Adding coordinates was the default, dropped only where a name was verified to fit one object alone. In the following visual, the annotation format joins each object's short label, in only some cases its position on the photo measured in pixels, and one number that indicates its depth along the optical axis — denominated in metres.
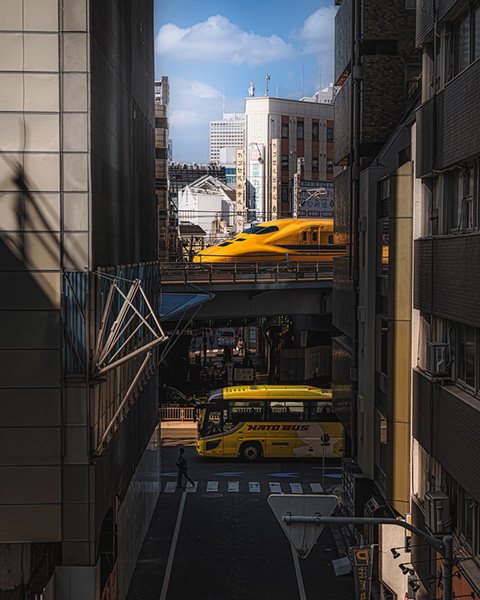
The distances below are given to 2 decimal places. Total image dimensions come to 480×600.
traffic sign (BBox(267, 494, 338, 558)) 8.39
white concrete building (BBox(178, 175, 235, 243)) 119.81
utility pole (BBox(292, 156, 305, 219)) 63.91
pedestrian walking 26.02
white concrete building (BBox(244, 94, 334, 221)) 92.00
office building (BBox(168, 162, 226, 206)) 150.88
